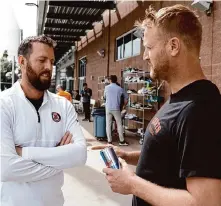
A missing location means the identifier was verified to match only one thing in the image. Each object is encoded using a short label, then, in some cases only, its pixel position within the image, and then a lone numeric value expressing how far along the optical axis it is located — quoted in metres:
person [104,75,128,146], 9.19
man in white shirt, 2.08
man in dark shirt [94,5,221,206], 1.28
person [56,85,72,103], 9.89
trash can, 9.94
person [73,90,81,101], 21.43
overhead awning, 13.88
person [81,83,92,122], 16.25
